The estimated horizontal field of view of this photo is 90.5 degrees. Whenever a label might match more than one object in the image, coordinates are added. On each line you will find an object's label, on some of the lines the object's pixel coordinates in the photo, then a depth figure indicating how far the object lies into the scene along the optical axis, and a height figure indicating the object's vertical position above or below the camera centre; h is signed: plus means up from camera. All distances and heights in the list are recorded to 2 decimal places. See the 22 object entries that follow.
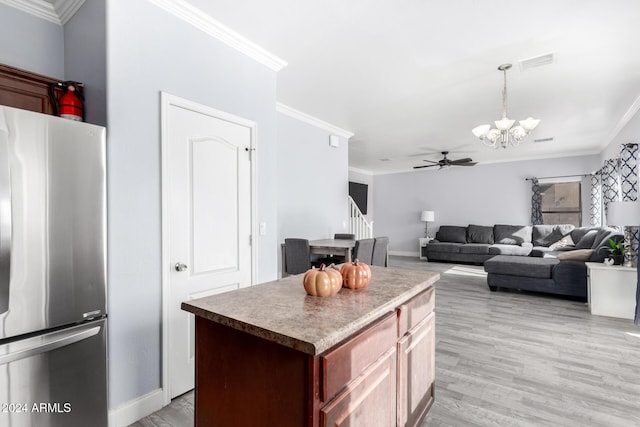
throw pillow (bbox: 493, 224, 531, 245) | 7.61 -0.53
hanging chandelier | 3.44 +0.95
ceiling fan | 6.64 +1.07
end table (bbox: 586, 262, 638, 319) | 3.73 -0.94
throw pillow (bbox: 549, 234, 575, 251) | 6.63 -0.65
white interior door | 2.17 +0.01
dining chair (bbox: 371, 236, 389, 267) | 4.25 -0.53
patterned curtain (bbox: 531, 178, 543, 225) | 7.73 +0.23
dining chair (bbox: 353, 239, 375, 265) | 3.83 -0.45
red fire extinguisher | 1.96 +0.71
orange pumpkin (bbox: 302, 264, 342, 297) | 1.46 -0.32
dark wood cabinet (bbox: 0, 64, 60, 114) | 1.97 +0.81
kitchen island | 1.03 -0.54
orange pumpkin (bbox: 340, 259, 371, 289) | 1.60 -0.32
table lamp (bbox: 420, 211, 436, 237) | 9.05 -0.08
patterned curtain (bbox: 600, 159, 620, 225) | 5.43 +0.56
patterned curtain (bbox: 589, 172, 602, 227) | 6.86 +0.22
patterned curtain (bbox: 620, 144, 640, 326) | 4.25 +0.56
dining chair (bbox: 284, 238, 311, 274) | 3.88 -0.51
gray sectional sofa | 4.46 -0.77
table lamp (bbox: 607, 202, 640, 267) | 3.54 -0.07
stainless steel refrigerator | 1.43 -0.28
